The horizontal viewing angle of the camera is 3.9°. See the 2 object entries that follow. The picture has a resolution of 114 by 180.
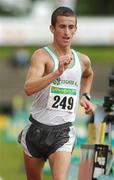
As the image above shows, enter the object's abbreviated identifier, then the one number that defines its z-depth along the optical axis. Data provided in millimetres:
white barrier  80197
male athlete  14786
